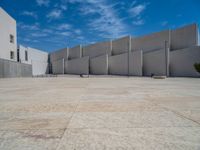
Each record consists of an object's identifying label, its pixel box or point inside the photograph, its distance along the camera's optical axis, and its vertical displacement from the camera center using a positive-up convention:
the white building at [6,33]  22.41 +6.69
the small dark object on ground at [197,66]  23.44 +1.00
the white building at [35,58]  34.72 +4.48
